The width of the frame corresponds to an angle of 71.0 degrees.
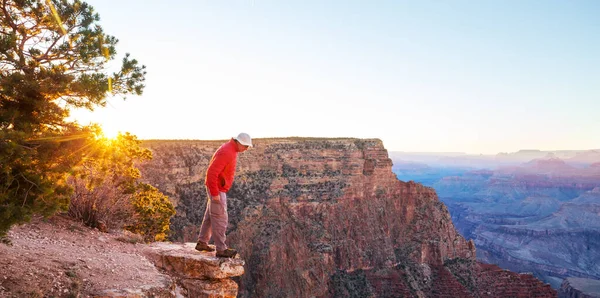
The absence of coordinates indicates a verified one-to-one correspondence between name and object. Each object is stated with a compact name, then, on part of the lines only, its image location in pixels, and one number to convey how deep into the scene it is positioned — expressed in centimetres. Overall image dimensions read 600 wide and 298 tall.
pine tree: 638
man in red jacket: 855
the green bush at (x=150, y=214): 1563
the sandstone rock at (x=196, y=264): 888
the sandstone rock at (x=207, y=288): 871
